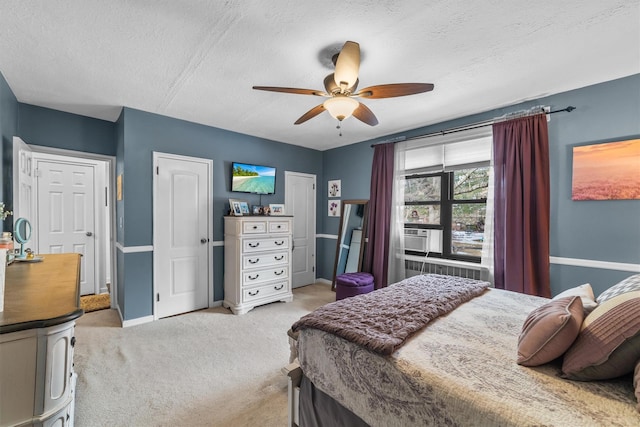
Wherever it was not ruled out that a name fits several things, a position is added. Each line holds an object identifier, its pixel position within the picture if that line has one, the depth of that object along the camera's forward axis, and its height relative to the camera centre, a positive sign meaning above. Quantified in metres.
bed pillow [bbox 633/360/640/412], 0.82 -0.53
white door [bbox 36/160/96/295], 3.70 +0.01
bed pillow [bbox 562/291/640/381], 0.91 -0.46
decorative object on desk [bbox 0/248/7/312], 1.06 -0.25
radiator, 3.09 -0.68
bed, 0.87 -0.62
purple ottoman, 3.53 -0.95
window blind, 3.06 +0.77
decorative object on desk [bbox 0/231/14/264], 1.88 -0.21
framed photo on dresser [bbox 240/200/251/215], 3.85 +0.09
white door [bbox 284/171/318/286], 4.93 -0.11
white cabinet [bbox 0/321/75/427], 0.98 -0.62
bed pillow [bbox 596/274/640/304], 1.17 -0.34
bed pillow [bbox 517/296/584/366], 1.04 -0.48
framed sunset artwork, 2.19 +0.37
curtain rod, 2.50 +1.00
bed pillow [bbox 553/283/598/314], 1.25 -0.43
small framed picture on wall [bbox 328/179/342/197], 4.74 +0.45
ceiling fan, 1.62 +0.84
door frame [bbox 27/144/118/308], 3.26 +0.18
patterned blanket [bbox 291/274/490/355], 1.29 -0.58
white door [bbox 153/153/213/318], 3.28 -0.27
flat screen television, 3.87 +0.52
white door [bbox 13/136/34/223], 2.43 +0.33
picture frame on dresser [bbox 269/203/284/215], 4.13 +0.08
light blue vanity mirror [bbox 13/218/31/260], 2.12 -0.17
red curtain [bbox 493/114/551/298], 2.58 +0.06
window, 3.18 +0.23
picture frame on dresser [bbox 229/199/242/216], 3.76 +0.08
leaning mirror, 4.29 -0.39
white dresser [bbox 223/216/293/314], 3.51 -0.66
